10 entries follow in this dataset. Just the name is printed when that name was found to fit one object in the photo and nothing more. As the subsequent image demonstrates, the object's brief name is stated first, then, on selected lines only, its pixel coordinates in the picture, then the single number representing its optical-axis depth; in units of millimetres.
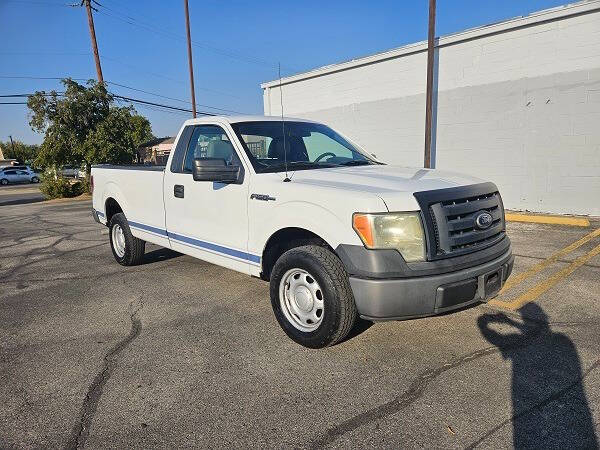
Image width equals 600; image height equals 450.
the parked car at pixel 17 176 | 41781
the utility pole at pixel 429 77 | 9638
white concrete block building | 8648
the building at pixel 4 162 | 65906
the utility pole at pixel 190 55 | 20422
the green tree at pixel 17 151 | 84100
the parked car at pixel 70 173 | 46731
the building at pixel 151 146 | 48356
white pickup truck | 2943
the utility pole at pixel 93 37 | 22516
